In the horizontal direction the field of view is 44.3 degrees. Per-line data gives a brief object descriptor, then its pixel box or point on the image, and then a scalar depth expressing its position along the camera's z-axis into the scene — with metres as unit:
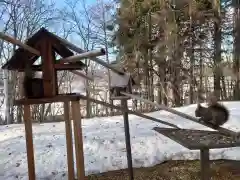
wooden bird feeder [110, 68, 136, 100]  3.32
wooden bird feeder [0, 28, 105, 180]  2.37
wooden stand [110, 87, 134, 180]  3.43
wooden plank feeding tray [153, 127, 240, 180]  1.87
